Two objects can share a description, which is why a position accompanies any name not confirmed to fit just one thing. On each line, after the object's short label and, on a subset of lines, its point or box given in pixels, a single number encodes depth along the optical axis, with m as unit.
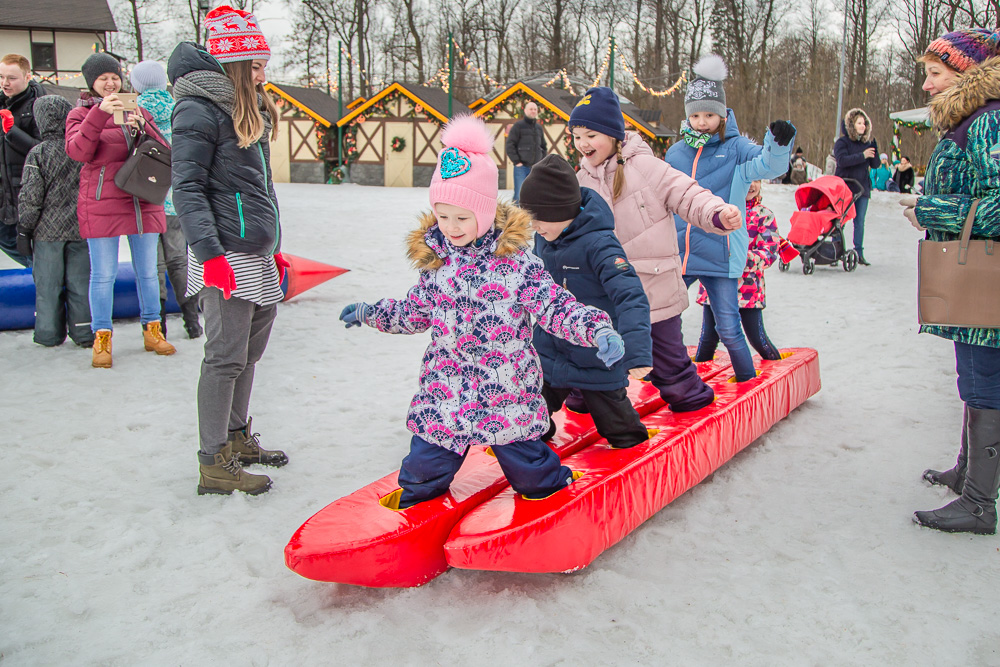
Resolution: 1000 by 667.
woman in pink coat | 4.71
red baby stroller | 8.99
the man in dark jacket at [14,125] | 5.21
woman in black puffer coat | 3.03
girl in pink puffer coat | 3.43
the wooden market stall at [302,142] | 24.98
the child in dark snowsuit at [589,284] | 2.90
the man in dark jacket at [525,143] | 11.56
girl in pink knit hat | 2.56
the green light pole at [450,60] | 22.45
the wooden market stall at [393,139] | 24.78
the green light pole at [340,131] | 24.77
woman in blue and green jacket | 2.77
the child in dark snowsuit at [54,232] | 5.18
